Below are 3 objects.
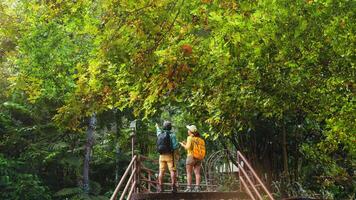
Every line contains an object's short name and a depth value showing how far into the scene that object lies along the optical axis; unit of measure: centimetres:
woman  1235
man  1162
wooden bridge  1105
